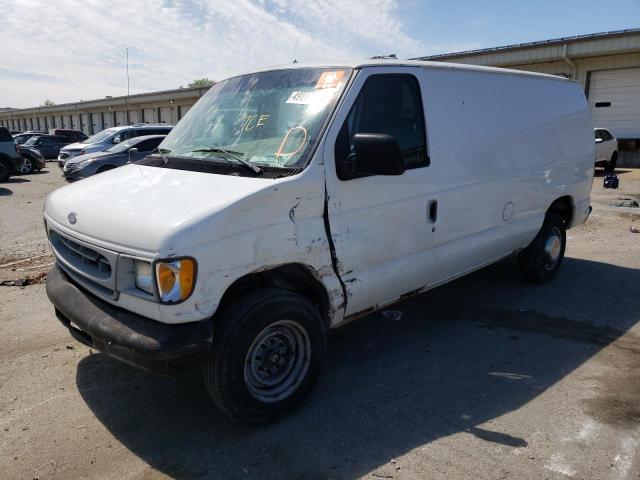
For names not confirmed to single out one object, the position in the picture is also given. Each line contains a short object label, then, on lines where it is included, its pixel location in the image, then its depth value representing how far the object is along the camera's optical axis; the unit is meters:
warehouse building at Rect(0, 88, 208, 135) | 42.59
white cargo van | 2.82
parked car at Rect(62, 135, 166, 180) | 13.99
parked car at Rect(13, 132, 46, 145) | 30.82
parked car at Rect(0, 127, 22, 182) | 17.30
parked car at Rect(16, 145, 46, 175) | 19.80
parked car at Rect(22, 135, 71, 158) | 28.12
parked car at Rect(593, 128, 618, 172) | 18.11
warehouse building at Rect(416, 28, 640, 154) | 20.61
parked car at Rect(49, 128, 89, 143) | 30.86
